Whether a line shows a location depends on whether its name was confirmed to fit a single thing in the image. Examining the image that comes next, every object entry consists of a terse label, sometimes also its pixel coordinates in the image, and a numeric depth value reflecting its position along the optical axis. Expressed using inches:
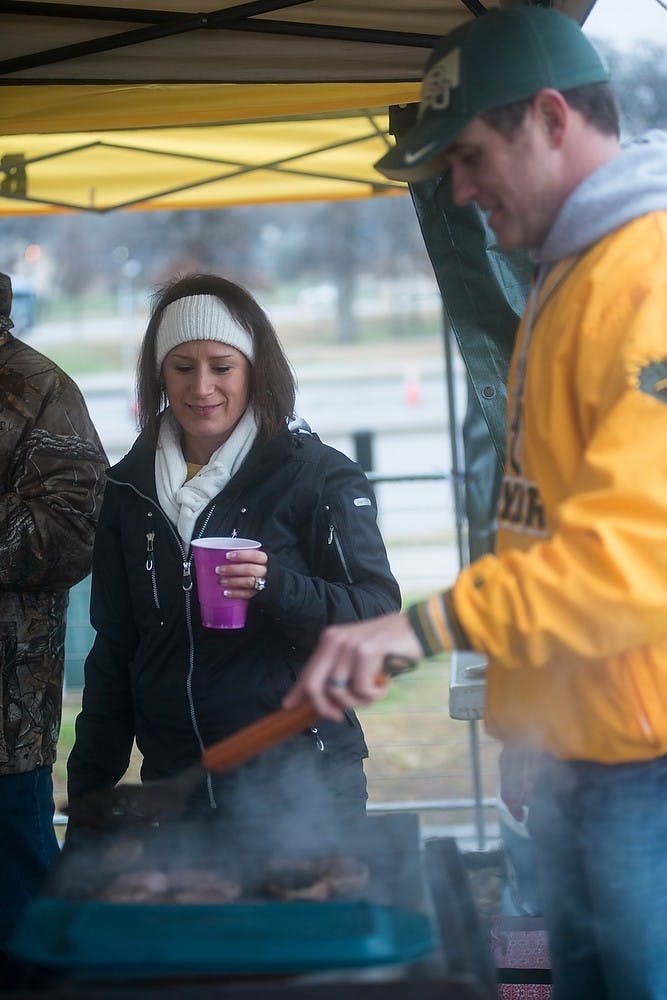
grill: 186.4
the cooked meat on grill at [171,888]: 194.2
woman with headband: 215.6
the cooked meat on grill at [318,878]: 194.0
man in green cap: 186.3
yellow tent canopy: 224.5
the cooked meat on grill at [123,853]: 199.8
